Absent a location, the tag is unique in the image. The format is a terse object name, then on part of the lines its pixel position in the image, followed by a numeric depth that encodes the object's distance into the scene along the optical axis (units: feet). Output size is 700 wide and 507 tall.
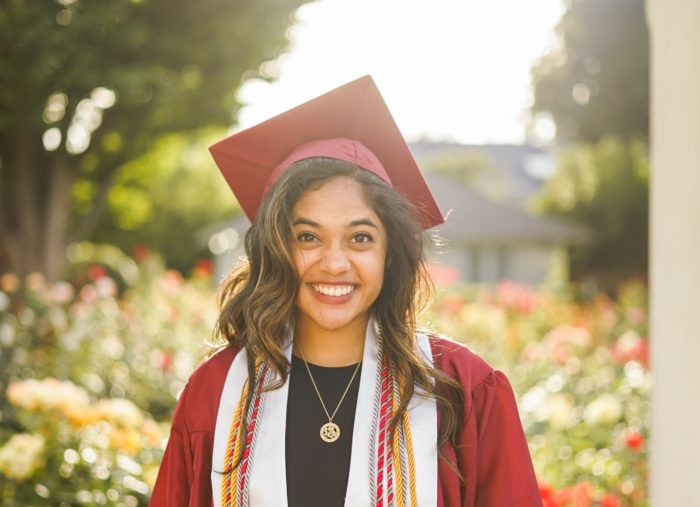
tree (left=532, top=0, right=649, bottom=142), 65.31
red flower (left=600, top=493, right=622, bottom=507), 11.50
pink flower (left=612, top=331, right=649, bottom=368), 21.37
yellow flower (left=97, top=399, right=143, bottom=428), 12.58
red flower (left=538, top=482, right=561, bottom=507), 10.74
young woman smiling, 6.17
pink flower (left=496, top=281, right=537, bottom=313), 34.68
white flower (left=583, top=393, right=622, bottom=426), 16.62
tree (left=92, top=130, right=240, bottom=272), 75.92
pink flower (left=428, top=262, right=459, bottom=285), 34.11
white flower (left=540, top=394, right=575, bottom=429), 16.76
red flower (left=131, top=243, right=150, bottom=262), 40.91
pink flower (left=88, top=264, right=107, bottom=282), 31.73
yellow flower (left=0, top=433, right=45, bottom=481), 11.82
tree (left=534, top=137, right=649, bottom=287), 73.31
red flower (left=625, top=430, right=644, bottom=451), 13.60
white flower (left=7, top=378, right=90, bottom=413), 12.61
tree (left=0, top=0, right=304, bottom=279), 31.78
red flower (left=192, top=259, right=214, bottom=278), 37.55
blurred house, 78.59
